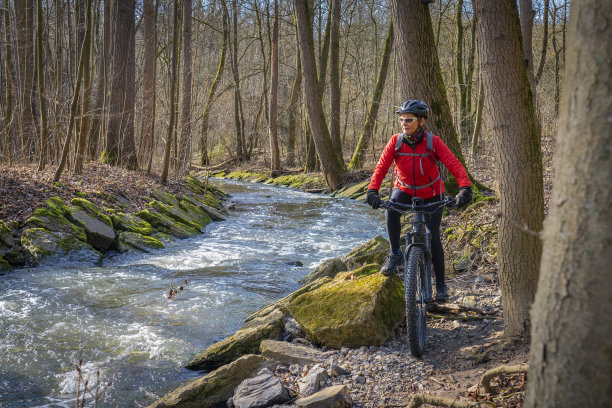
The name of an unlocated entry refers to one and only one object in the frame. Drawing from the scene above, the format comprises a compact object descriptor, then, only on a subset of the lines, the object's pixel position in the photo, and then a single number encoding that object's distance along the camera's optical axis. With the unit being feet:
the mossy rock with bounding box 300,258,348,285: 23.34
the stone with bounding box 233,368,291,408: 11.93
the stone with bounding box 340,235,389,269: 22.94
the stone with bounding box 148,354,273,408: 12.30
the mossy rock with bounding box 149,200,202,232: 40.40
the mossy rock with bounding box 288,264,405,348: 14.60
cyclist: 14.67
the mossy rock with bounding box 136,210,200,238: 37.17
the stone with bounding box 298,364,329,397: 12.07
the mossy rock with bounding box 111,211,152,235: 33.58
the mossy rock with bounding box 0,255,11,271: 24.72
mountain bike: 13.23
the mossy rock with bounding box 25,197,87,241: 27.95
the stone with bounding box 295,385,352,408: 10.75
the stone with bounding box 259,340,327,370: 13.91
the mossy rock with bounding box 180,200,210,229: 43.50
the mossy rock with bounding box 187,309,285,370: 15.46
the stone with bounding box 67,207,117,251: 30.04
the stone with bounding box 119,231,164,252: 31.42
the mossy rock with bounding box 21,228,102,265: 26.48
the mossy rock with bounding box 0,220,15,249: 25.72
